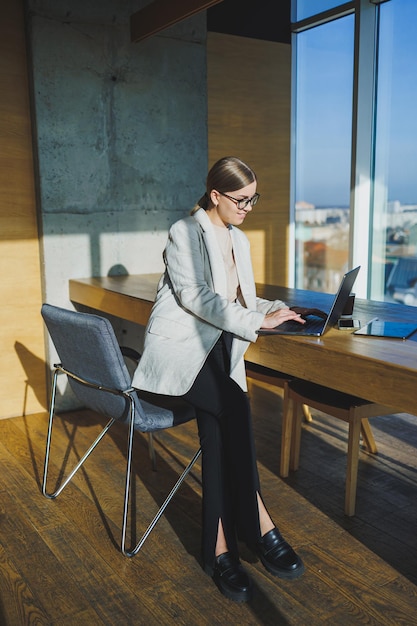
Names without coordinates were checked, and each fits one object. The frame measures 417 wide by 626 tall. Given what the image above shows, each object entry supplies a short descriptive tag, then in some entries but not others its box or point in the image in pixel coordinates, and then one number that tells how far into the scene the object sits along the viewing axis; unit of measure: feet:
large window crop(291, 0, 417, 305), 14.70
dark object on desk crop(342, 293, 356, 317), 9.32
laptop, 8.41
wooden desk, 7.18
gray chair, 8.43
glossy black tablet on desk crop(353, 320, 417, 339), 8.43
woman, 8.17
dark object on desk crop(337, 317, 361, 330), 8.88
